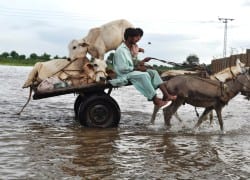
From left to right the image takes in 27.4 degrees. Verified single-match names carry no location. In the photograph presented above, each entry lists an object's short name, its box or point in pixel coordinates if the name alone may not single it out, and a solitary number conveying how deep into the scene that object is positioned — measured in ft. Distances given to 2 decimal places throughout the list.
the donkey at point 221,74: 41.06
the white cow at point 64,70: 39.06
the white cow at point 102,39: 40.93
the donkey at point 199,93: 38.96
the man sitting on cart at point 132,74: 36.76
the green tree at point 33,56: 378.94
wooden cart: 38.45
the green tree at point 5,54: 402.52
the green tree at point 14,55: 399.57
